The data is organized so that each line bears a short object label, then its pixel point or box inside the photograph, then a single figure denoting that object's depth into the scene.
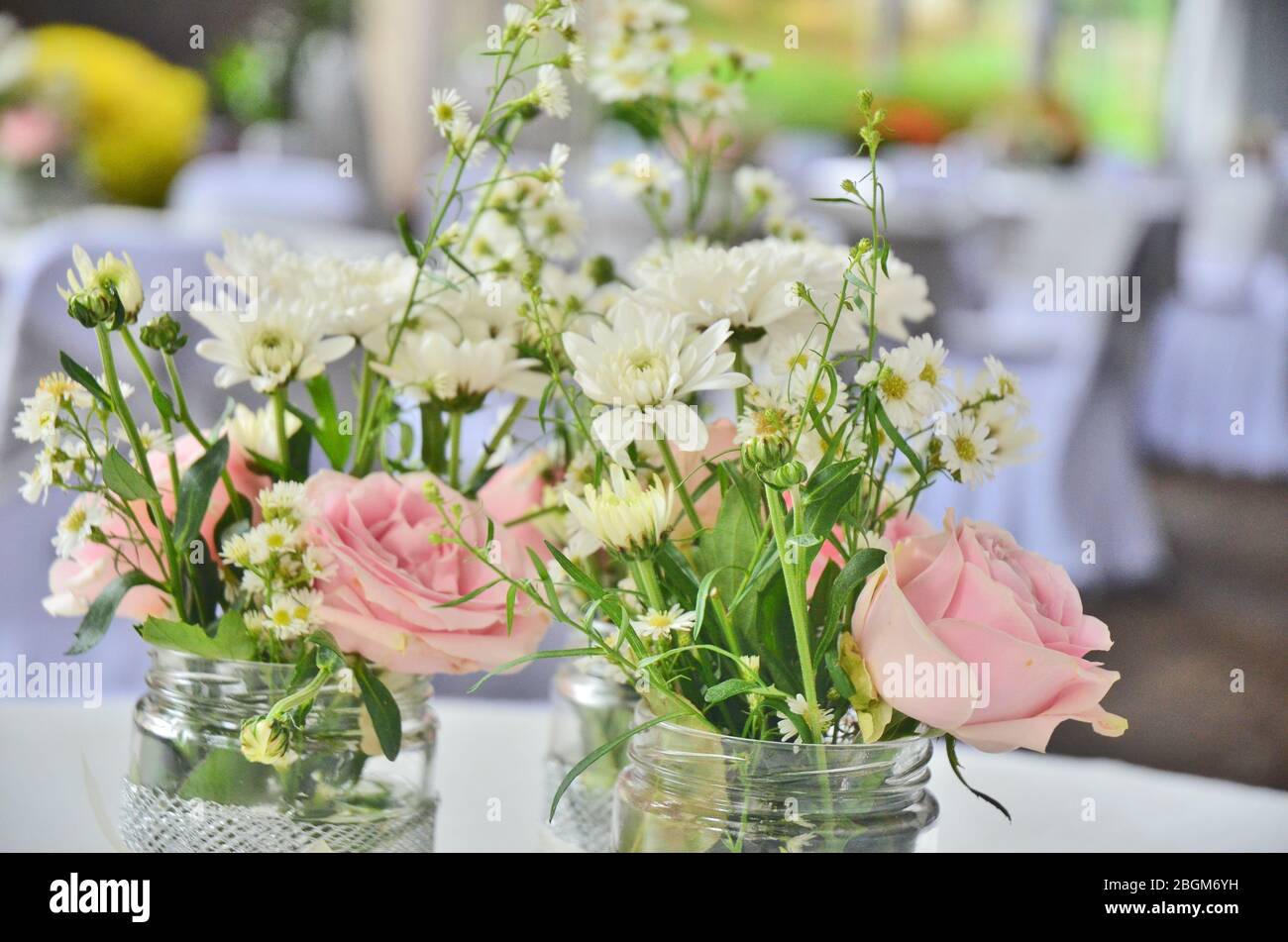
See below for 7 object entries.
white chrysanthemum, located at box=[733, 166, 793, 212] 0.63
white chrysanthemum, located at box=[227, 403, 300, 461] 0.53
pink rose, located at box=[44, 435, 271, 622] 0.51
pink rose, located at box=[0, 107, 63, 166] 2.65
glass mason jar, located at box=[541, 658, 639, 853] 0.62
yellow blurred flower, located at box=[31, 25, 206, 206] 2.80
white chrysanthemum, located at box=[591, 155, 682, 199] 0.58
